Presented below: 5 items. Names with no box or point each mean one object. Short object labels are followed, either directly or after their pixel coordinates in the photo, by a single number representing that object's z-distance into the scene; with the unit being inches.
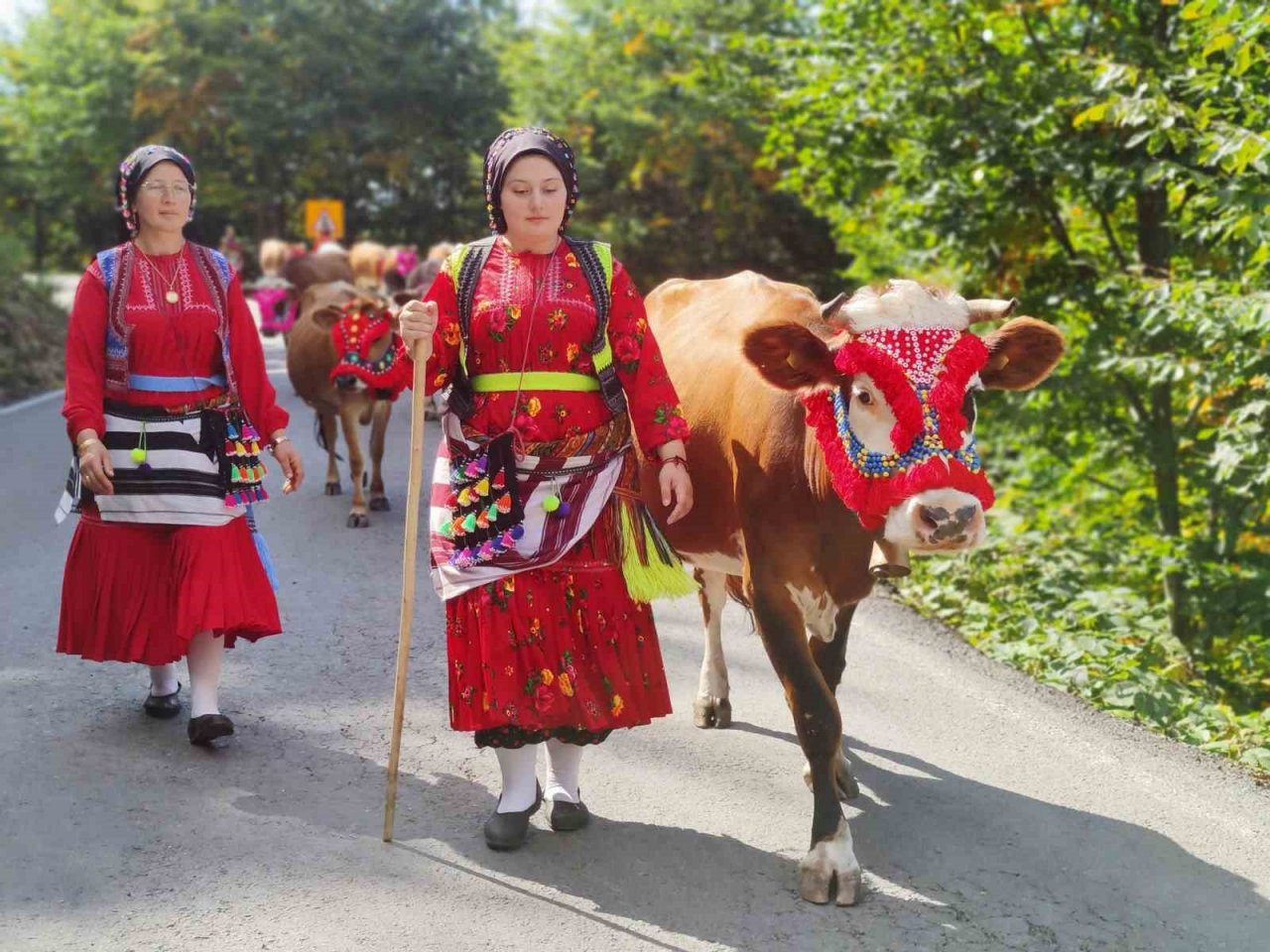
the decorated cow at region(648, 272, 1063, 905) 148.3
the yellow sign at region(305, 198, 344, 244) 1202.0
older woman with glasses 188.5
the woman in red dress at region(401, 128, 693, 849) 163.6
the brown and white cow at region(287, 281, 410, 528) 347.6
